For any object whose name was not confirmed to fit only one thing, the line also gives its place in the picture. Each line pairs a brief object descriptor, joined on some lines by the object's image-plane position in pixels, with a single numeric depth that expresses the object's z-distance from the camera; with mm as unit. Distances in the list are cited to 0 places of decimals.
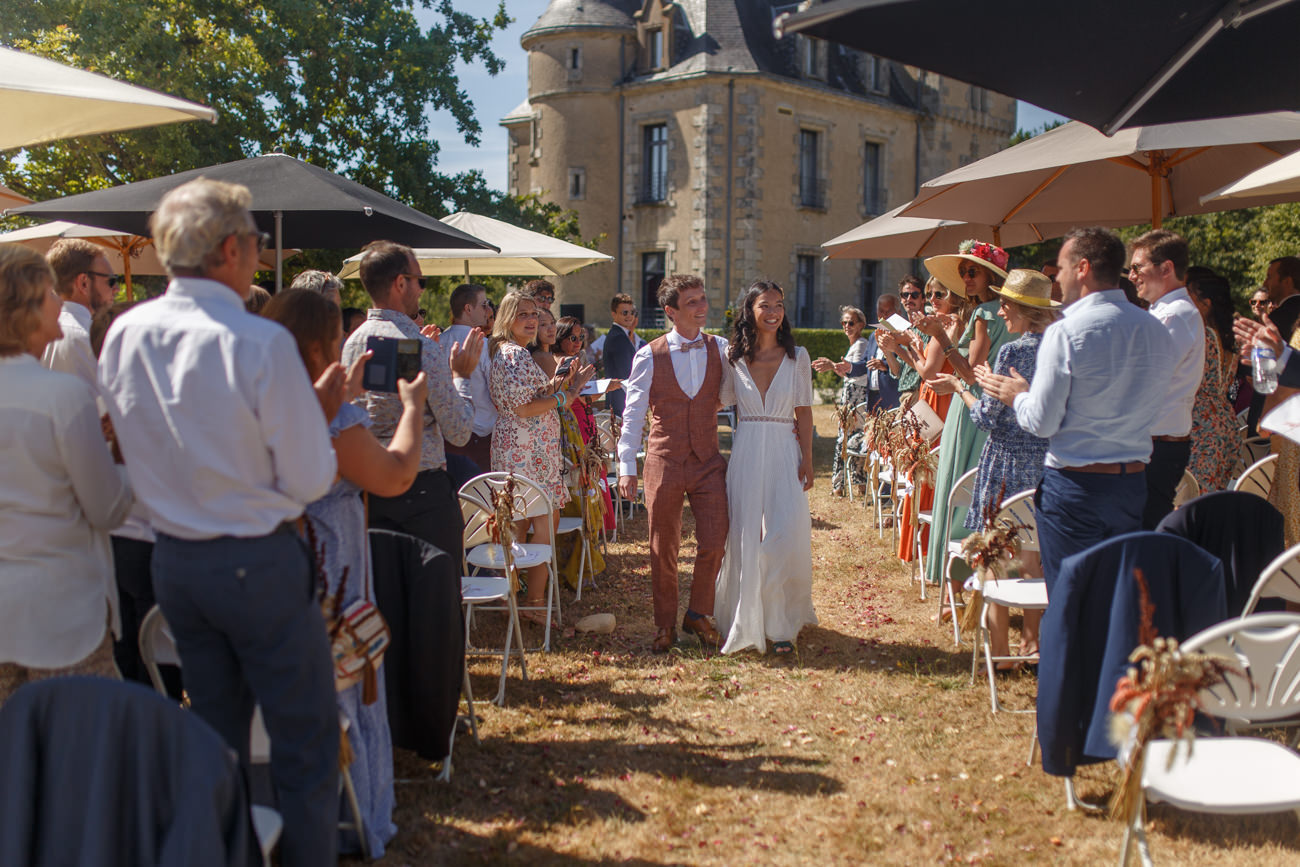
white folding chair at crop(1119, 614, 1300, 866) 2547
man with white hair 2254
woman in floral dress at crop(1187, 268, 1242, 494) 5344
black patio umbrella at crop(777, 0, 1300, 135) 3277
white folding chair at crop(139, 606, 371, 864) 2445
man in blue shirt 3572
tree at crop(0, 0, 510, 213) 14352
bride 5402
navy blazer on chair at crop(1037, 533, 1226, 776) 2998
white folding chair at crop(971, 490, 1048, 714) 4215
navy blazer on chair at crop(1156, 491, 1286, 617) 3480
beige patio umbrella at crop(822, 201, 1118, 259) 9055
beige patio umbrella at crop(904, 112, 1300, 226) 5234
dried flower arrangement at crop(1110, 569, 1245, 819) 2514
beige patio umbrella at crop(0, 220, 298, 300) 8602
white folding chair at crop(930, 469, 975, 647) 5176
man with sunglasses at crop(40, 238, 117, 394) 4145
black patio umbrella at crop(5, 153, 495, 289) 4871
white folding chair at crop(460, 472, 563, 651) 5035
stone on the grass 5938
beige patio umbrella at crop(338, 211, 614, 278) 9031
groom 5406
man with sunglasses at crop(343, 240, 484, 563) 4031
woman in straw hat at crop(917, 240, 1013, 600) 5691
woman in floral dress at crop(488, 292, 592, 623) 5875
